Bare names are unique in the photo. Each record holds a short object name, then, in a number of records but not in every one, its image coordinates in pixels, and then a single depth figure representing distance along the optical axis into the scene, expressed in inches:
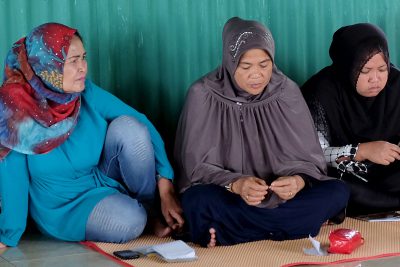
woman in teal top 128.2
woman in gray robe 128.7
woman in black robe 146.3
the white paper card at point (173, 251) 119.4
